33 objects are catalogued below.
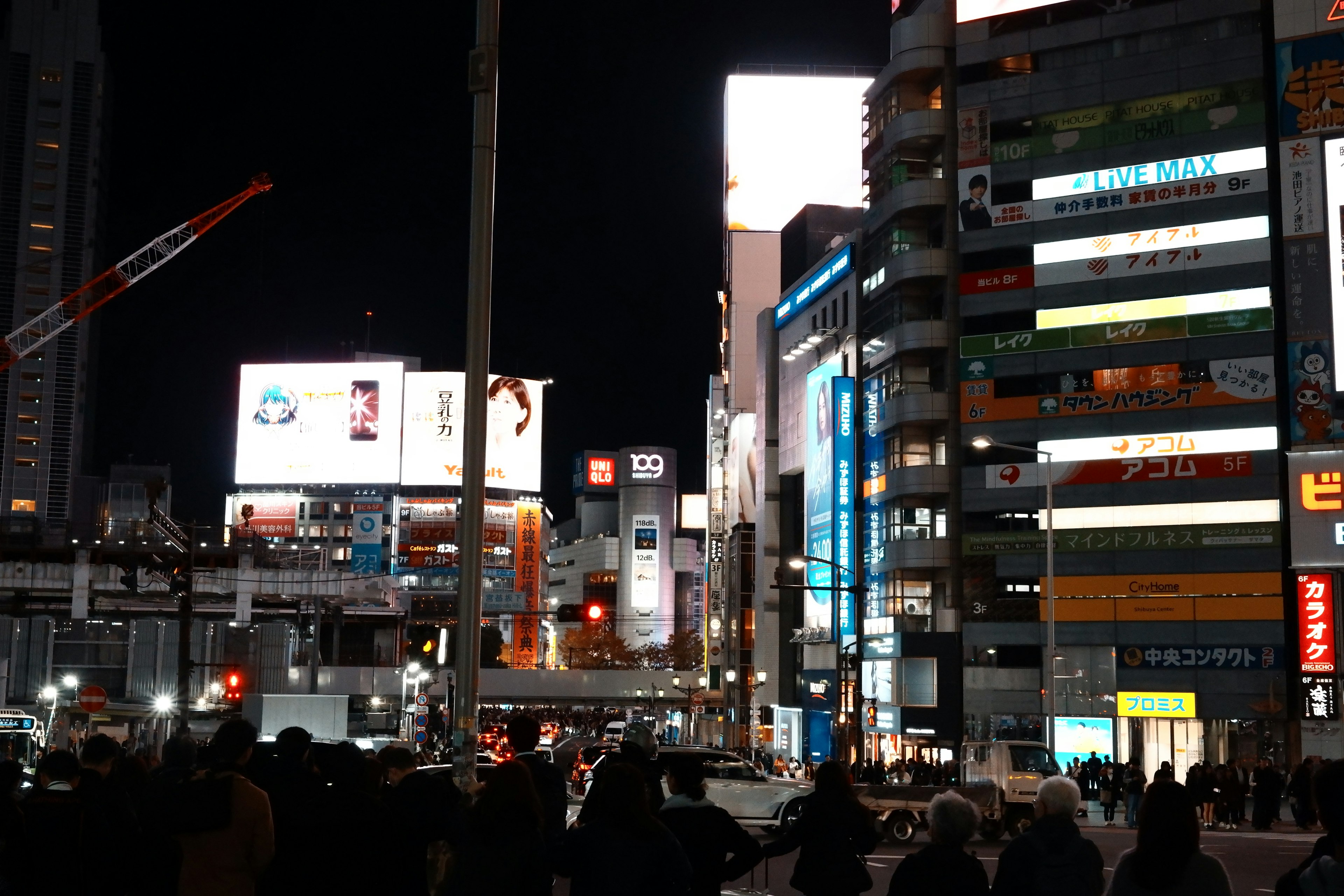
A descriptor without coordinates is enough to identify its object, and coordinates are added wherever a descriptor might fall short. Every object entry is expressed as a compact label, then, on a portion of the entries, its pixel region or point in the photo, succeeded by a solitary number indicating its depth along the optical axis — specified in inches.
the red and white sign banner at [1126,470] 2154.3
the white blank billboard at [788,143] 4311.0
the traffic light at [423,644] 1022.4
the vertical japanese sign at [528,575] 6215.6
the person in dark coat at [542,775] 371.9
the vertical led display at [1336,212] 2004.2
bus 1173.7
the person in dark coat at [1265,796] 1373.0
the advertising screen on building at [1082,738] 2192.4
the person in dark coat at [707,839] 335.3
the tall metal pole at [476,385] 499.2
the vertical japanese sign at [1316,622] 1974.7
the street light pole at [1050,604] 1610.5
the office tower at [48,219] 6412.4
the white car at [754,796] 1074.1
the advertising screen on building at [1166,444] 2135.8
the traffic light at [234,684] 1354.6
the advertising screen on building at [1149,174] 2172.7
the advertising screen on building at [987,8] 2425.0
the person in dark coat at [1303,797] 974.0
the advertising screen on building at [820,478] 2726.4
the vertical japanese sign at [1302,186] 2042.3
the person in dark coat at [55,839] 309.3
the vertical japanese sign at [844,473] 2647.6
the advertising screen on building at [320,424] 5132.9
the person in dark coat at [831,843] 343.3
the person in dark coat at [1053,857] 287.0
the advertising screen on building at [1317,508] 1995.6
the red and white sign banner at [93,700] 1026.7
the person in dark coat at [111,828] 306.5
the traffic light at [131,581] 1272.1
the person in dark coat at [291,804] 287.4
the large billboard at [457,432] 5339.6
